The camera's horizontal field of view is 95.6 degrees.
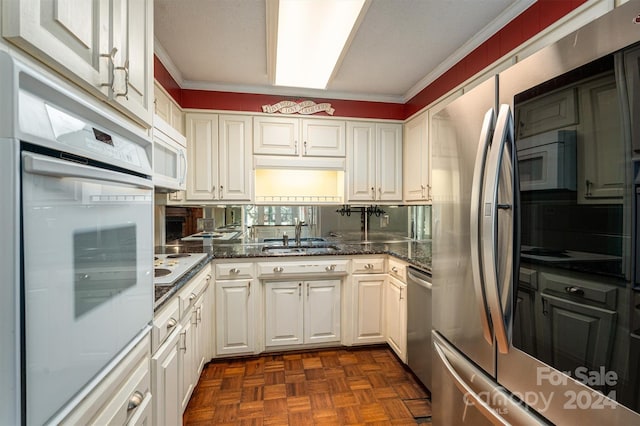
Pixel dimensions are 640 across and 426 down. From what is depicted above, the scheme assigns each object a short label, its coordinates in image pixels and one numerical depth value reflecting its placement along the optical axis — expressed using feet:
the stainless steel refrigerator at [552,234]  2.13
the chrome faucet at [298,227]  10.12
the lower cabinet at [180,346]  3.92
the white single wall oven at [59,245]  1.55
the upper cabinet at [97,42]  1.73
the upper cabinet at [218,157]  9.11
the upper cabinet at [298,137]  9.50
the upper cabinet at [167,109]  7.04
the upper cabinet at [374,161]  10.04
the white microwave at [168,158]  4.46
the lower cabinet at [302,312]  8.41
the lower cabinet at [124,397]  2.26
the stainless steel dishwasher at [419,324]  6.43
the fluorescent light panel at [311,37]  5.85
